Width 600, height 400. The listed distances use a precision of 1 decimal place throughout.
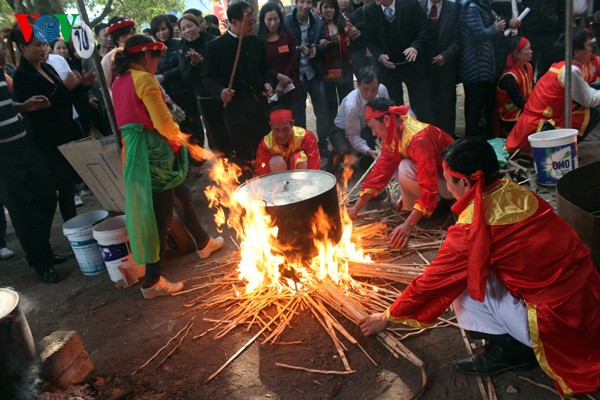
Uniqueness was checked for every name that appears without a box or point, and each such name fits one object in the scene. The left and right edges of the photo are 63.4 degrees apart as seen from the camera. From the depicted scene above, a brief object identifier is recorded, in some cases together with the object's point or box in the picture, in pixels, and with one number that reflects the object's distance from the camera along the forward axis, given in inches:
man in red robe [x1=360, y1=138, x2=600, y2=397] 96.7
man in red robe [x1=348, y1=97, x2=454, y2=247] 167.9
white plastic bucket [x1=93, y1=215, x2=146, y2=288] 176.9
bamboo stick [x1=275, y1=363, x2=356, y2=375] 120.9
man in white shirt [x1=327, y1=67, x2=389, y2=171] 242.1
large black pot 141.4
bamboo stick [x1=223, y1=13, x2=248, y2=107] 219.3
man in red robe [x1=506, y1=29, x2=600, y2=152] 210.5
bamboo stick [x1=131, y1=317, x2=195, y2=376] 134.1
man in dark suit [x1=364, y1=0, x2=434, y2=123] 255.4
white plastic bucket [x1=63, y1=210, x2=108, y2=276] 187.5
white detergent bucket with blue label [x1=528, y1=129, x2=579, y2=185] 197.9
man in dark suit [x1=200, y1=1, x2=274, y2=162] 231.8
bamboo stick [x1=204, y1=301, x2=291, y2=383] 126.4
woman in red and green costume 149.5
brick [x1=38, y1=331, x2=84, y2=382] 116.5
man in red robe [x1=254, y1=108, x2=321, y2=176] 215.9
